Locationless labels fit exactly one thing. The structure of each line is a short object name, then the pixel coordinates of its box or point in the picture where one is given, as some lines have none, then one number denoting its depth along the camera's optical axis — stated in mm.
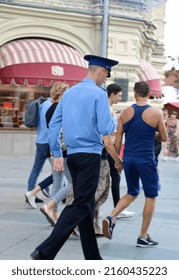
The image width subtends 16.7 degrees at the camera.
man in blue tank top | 6418
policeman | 5129
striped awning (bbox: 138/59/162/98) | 23172
